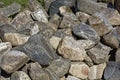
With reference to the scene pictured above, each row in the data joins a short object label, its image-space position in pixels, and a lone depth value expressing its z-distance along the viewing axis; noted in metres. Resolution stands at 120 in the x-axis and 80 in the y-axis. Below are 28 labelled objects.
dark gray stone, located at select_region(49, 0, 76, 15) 6.55
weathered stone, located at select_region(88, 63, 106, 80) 5.54
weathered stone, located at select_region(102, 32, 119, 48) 5.63
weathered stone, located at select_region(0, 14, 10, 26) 6.09
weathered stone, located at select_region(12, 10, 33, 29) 6.12
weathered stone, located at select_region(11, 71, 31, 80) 5.01
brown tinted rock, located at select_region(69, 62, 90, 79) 5.38
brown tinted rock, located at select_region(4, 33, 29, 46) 5.50
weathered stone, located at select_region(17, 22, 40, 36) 5.73
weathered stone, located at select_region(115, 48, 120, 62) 5.48
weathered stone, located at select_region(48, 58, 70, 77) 5.25
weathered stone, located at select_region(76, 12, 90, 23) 6.04
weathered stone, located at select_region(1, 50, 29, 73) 4.95
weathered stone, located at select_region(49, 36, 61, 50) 5.52
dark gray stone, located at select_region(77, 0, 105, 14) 6.10
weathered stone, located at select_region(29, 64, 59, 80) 4.98
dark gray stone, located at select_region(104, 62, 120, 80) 5.32
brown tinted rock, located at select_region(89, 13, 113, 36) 5.73
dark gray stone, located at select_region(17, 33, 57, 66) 5.15
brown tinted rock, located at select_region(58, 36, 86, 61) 5.35
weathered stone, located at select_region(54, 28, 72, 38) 5.70
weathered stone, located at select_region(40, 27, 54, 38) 5.64
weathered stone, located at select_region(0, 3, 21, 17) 6.42
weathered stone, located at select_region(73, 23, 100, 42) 5.59
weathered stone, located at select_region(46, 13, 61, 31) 5.98
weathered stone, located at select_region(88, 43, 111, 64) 5.47
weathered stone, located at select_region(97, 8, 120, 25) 5.98
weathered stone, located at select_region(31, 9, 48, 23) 6.16
